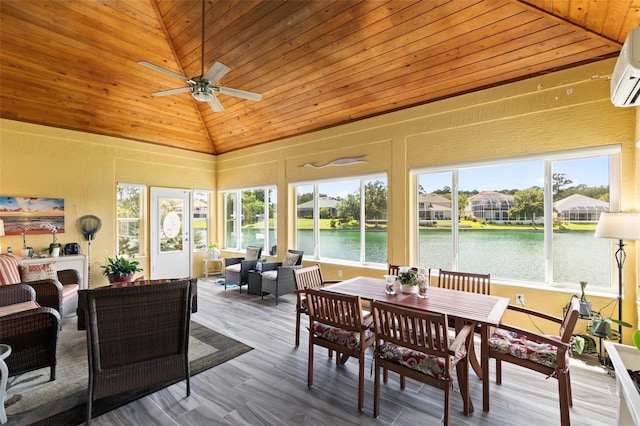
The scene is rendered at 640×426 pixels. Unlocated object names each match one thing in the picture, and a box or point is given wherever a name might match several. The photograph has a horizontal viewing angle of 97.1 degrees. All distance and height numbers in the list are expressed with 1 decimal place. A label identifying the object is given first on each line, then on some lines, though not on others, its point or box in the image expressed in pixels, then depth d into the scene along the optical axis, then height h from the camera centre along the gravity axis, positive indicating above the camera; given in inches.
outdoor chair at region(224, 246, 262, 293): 221.0 -43.4
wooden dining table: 84.0 -31.2
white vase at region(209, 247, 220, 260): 279.3 -39.1
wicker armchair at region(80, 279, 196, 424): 79.7 -36.9
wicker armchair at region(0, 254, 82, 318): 132.6 -36.0
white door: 252.2 -17.9
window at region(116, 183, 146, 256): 238.2 -2.5
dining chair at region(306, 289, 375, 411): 88.5 -37.5
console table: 180.4 -32.2
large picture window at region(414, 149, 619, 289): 128.1 -2.8
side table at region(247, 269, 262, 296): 204.5 -51.3
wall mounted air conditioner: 70.7 +36.6
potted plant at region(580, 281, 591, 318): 115.2 -39.6
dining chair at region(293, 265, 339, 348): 125.0 -32.5
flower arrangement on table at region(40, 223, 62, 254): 195.3 -13.1
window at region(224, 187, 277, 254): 261.7 -4.6
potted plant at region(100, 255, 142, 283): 183.8 -37.6
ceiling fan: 120.1 +58.0
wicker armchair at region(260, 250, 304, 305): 193.6 -45.8
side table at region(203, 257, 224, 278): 283.2 -54.6
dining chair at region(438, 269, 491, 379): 117.8 -30.4
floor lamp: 99.6 -6.4
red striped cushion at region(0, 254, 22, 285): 139.0 -28.1
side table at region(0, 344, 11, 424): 79.0 -46.3
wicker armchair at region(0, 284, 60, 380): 90.6 -41.3
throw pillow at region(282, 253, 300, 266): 213.6 -35.2
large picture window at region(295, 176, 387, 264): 196.8 -5.1
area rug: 84.1 -59.5
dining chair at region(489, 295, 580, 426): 74.9 -40.9
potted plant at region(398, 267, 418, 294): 109.4 -27.0
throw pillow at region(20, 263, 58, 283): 150.5 -31.2
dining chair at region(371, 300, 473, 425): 73.1 -38.4
